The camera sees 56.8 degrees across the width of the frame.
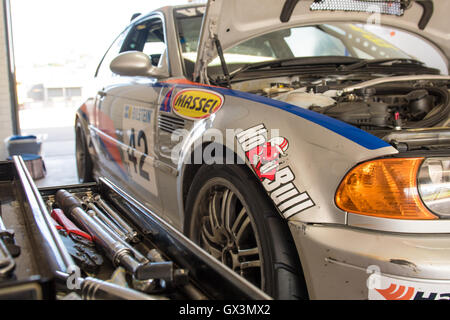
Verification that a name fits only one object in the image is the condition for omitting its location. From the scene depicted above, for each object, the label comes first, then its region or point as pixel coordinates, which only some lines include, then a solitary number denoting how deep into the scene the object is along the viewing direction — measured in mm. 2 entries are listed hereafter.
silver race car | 1127
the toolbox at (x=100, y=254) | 857
